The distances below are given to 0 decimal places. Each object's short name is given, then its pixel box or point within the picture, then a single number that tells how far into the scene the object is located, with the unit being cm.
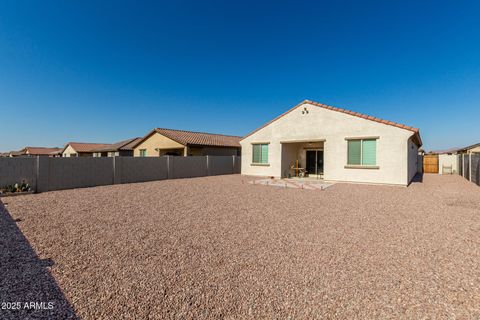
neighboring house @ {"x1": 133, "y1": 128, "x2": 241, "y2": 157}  2344
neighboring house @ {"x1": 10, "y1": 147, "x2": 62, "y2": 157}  5307
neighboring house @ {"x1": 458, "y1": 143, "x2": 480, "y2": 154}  2739
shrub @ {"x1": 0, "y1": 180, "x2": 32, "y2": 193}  1032
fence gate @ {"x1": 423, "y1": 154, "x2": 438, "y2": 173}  2562
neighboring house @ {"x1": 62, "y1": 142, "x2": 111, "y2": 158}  3975
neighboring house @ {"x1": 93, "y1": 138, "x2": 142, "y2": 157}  3269
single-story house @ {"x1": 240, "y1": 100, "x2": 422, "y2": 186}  1281
